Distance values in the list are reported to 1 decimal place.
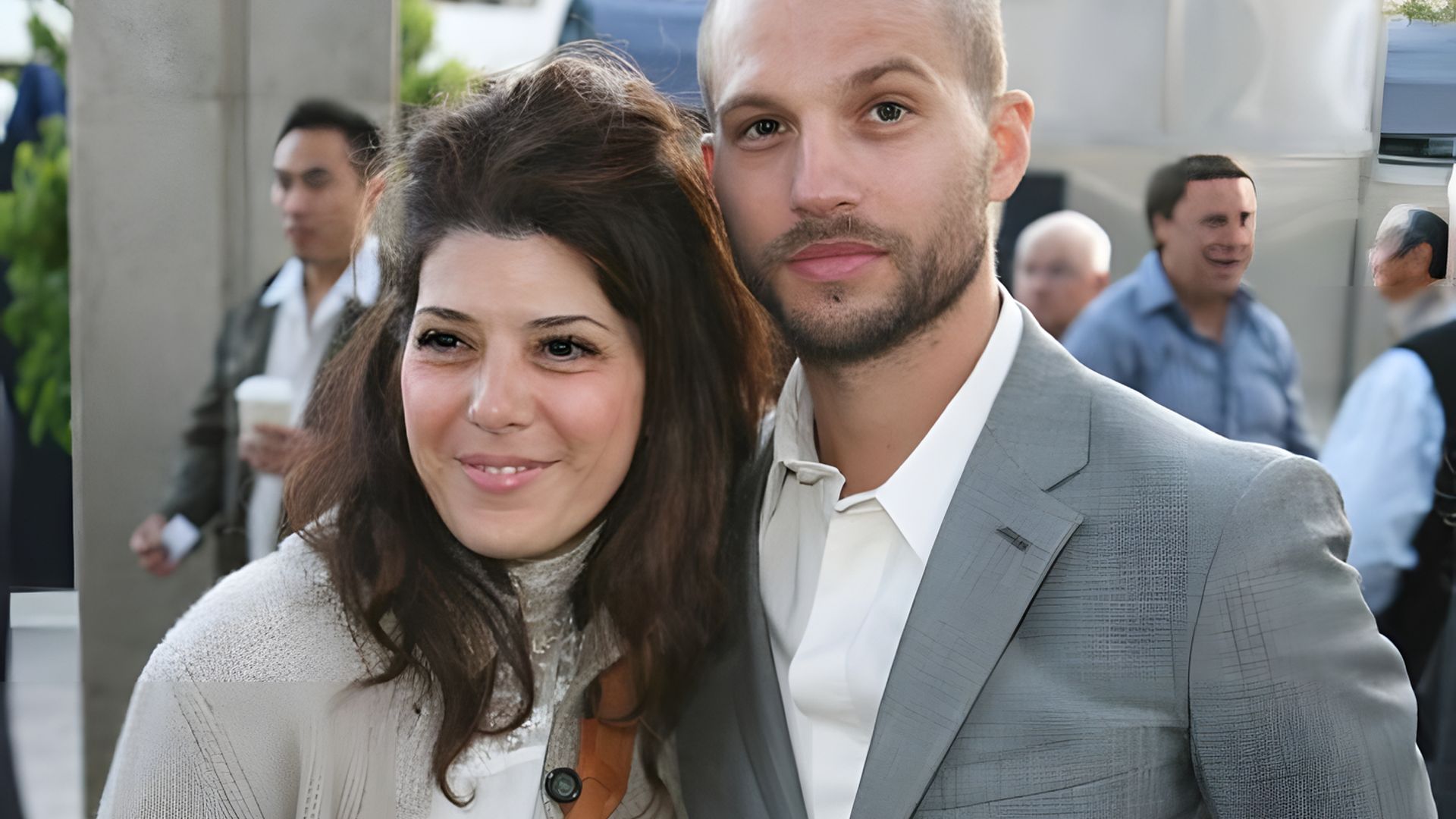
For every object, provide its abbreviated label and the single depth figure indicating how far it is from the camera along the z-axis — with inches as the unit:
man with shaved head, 45.7
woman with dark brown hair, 51.8
